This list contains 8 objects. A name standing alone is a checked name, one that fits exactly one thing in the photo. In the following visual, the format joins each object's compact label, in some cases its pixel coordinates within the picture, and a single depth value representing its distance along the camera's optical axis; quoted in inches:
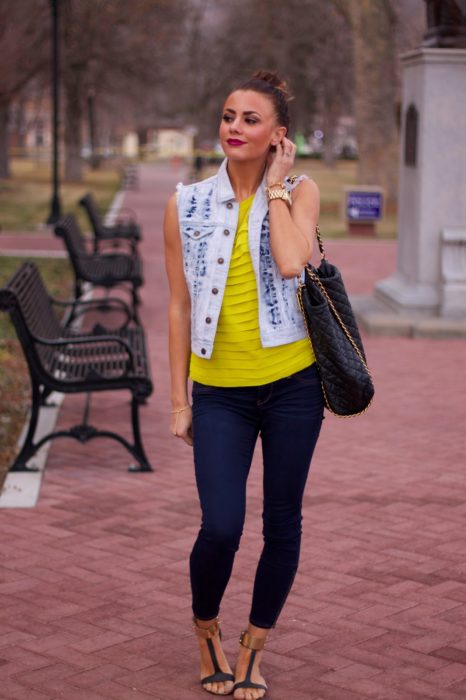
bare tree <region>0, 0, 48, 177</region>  932.6
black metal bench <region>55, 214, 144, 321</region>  458.3
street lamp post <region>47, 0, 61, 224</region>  1023.6
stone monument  461.1
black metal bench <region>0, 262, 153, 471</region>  268.8
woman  147.9
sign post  947.3
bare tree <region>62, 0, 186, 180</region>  1675.7
